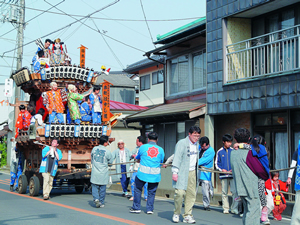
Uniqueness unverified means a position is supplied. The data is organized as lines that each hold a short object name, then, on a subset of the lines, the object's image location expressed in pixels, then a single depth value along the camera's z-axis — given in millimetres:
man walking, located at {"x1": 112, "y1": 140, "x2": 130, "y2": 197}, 14156
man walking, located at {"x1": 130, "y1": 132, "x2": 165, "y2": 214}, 9477
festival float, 13070
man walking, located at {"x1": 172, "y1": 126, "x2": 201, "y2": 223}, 8484
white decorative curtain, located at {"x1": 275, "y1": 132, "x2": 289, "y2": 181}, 12531
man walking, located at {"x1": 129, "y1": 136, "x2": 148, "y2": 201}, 12632
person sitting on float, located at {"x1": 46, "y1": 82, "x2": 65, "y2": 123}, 13781
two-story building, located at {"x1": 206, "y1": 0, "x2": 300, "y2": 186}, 12180
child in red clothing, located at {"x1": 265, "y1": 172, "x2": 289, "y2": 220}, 9399
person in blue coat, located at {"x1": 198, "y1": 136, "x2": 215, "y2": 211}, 10648
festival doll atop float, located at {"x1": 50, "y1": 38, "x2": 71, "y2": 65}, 15891
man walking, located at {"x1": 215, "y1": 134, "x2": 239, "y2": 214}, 10716
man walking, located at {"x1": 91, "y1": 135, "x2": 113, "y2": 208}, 10797
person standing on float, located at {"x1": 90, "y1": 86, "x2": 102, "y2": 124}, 14383
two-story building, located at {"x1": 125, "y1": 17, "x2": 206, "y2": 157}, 16062
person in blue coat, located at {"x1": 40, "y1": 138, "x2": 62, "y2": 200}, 12344
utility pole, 24000
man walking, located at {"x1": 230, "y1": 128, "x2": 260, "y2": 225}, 6203
